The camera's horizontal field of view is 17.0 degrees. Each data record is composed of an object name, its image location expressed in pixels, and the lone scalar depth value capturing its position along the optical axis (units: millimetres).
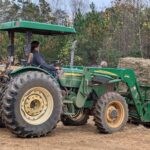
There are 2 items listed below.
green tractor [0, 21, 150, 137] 9086
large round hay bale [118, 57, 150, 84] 13320
